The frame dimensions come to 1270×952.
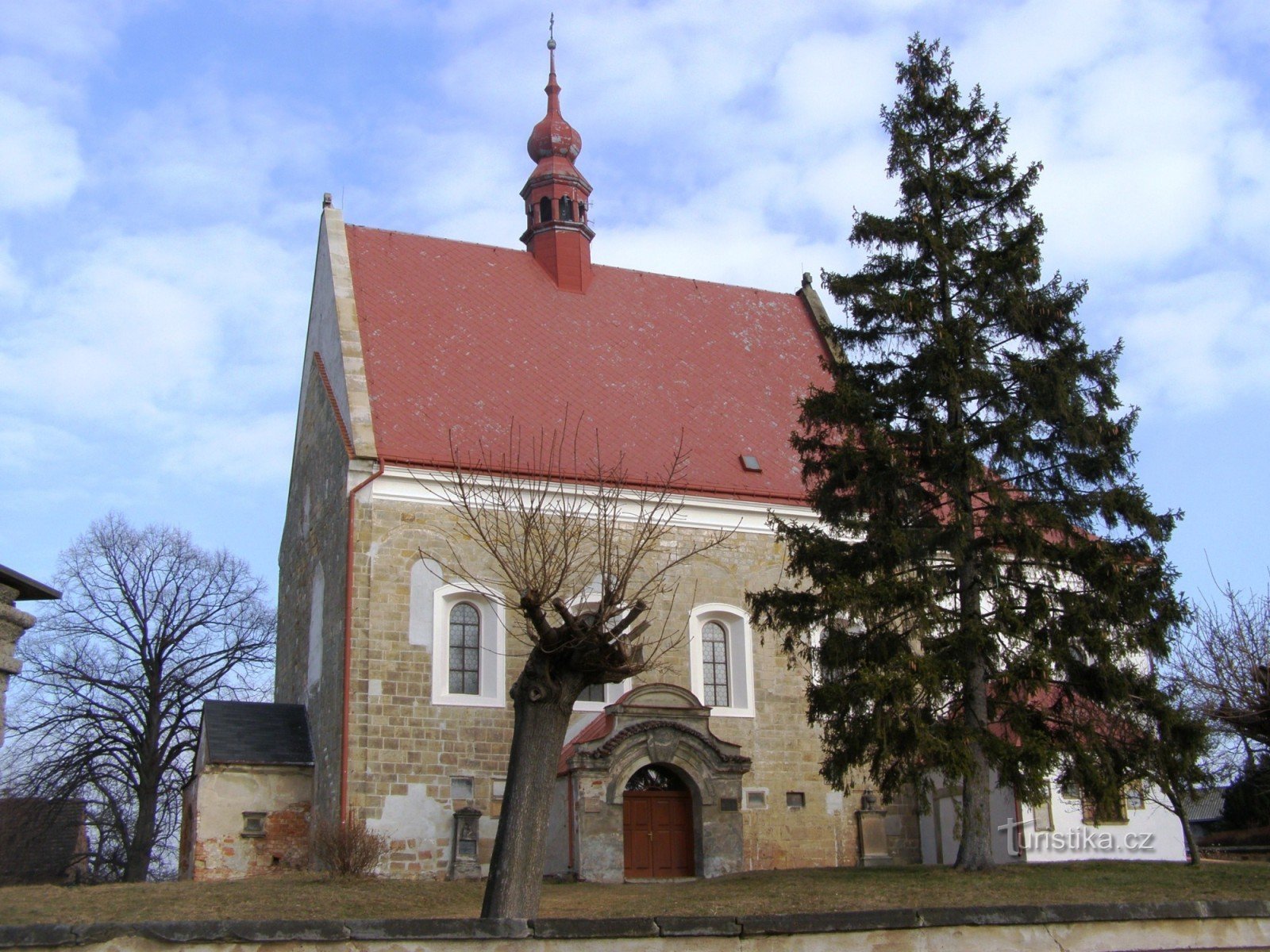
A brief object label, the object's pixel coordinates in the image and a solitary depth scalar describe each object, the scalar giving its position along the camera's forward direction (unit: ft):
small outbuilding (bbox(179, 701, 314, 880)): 60.80
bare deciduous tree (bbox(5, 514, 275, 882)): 90.79
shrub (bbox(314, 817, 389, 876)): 55.21
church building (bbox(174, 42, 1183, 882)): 59.88
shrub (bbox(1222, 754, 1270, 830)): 65.21
